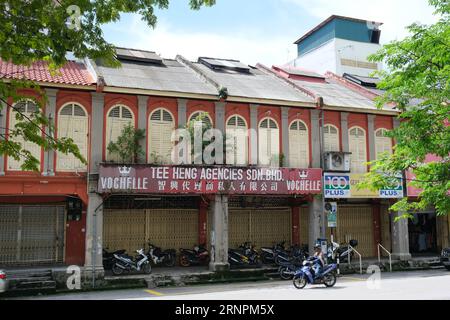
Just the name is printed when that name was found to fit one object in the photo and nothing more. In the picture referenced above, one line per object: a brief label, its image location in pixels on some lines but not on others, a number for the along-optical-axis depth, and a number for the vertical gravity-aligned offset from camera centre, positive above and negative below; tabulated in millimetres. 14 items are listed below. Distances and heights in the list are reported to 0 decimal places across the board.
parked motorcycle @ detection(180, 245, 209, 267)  19375 -1854
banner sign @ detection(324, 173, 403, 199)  19844 +968
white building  32812 +12167
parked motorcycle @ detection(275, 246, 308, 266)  19078 -1867
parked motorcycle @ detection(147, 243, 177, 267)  18581 -1755
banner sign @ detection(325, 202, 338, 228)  19094 -21
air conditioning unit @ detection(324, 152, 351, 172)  20188 +2209
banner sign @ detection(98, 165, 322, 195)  16562 +1253
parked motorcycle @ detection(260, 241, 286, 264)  20344 -1851
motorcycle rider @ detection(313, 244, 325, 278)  14977 -1711
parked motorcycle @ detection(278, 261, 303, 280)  17500 -2247
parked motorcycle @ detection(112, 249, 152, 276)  16828 -1880
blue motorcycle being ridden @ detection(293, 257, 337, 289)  14758 -2082
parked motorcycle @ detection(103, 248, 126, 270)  17773 -1713
